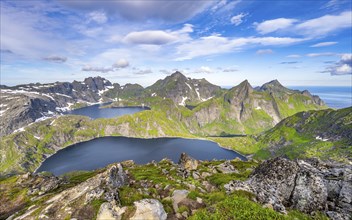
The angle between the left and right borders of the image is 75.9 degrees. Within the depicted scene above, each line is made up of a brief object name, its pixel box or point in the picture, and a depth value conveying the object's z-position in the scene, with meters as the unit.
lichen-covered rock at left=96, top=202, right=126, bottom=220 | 28.14
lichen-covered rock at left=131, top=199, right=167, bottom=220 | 27.84
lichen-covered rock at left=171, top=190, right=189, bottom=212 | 31.27
